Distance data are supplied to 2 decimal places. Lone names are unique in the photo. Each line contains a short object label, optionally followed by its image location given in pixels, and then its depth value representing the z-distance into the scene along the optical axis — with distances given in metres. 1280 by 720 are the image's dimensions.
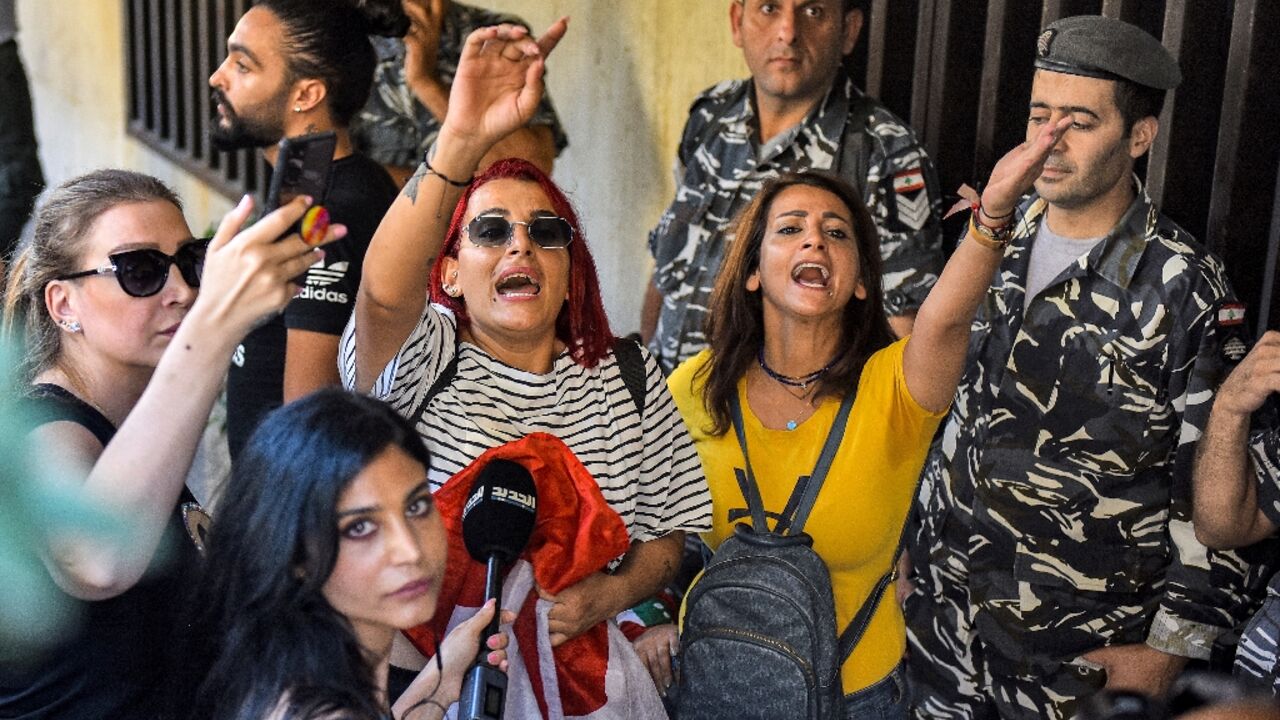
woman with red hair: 2.42
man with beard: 3.19
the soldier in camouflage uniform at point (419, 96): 4.70
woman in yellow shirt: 2.73
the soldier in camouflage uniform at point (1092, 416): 3.11
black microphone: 2.10
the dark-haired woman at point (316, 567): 1.99
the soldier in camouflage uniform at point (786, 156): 3.83
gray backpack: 2.66
